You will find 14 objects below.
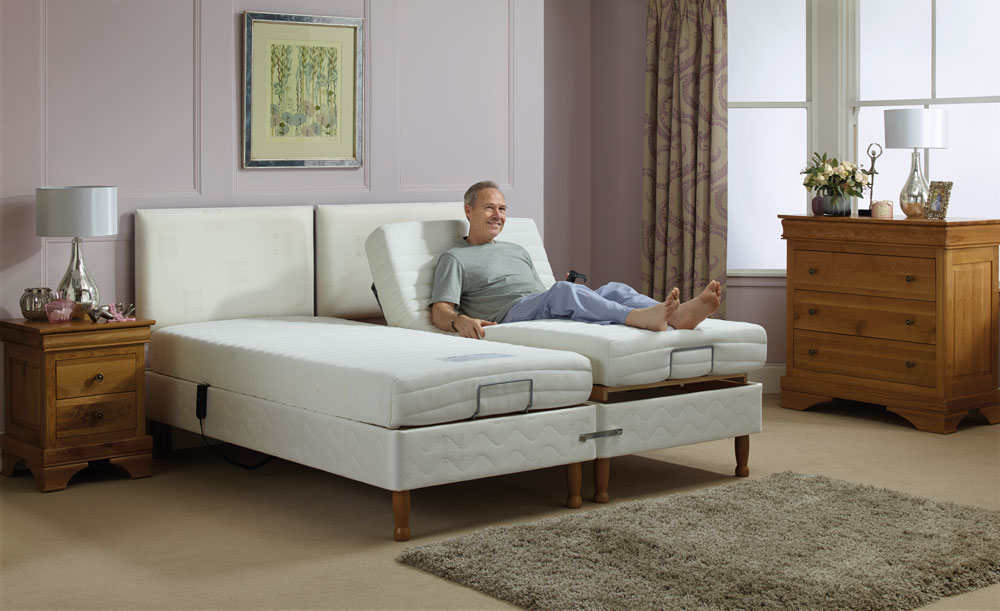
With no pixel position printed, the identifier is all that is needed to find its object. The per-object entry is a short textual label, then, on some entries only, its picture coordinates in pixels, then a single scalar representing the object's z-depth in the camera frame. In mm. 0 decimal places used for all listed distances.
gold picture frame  5316
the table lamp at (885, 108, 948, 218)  5406
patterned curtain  6188
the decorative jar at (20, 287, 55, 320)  4273
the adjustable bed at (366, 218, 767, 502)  3990
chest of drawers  5262
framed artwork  4996
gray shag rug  2994
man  4277
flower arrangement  5660
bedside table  4148
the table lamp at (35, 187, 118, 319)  4227
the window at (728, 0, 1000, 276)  5879
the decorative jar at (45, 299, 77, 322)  4227
